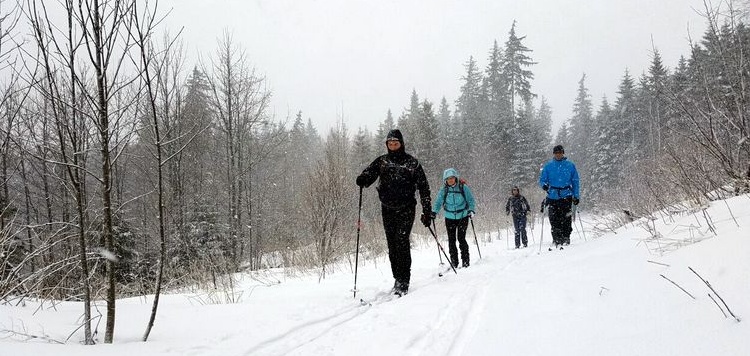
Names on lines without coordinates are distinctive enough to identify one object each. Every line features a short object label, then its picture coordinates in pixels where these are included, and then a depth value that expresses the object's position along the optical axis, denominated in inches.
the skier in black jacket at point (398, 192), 194.2
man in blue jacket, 307.0
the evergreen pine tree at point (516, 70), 1707.7
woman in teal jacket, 267.9
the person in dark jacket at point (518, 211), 418.6
